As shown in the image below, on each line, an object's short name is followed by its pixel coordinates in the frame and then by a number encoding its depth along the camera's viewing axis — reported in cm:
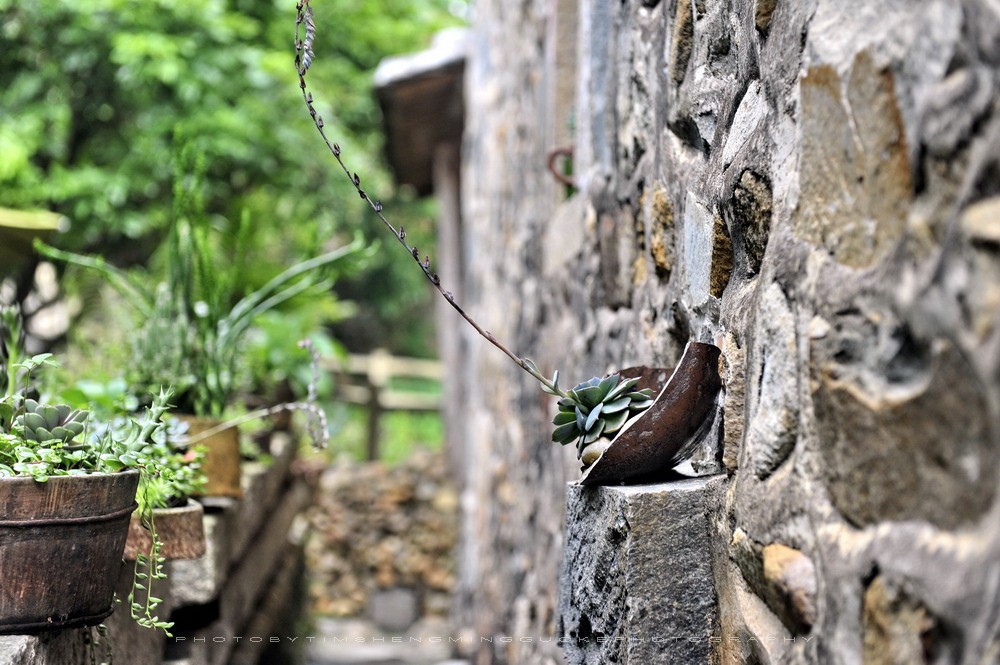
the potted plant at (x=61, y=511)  118
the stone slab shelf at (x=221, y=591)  135
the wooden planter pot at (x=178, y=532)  157
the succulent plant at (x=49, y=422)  133
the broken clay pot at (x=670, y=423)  121
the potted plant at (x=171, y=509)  151
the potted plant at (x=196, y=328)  221
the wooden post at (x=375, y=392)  869
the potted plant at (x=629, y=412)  121
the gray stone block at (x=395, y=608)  650
